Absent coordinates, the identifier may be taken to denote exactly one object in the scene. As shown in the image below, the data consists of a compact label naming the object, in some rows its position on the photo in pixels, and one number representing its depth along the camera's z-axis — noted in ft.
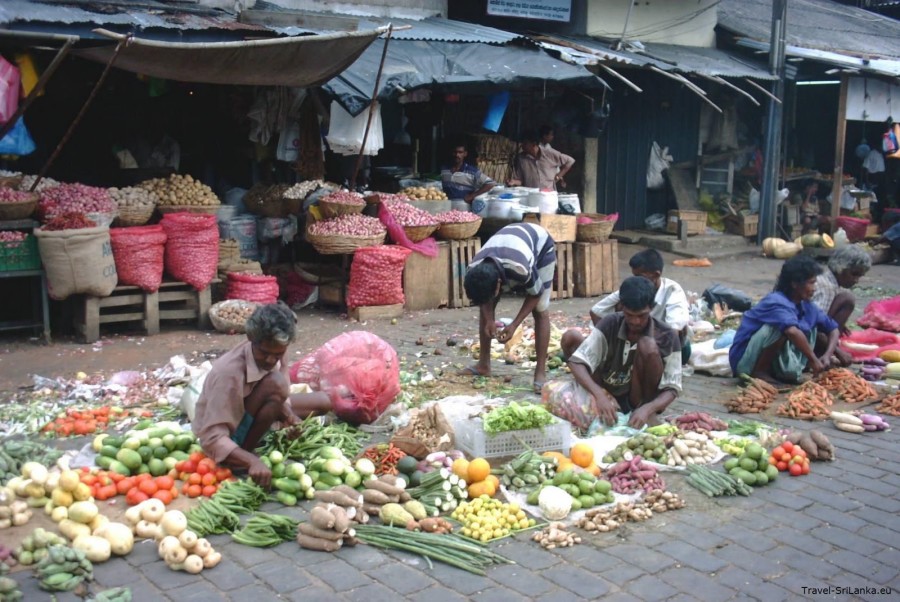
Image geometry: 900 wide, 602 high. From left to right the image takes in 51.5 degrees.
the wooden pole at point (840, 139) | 52.49
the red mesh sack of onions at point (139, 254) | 27.84
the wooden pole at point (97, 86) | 23.36
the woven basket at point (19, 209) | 26.45
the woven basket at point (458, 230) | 34.22
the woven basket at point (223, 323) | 28.84
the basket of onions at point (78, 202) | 27.55
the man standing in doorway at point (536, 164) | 40.42
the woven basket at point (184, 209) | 30.01
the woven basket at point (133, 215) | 28.89
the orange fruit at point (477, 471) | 16.07
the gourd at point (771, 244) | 49.90
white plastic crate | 17.07
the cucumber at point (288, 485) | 15.84
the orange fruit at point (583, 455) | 16.99
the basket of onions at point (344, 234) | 31.14
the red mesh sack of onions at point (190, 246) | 28.96
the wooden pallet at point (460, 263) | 34.53
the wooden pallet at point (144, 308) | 27.55
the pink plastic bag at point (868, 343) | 26.78
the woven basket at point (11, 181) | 27.57
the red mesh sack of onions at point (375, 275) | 31.30
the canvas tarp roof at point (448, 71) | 32.48
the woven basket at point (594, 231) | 37.29
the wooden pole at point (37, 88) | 22.88
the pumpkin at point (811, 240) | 49.88
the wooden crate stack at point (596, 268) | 37.40
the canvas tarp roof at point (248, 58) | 25.94
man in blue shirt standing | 37.99
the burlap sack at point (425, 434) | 17.24
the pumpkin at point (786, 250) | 49.34
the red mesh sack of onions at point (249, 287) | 30.50
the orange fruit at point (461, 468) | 16.24
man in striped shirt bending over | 22.57
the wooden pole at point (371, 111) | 30.06
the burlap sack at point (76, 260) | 26.21
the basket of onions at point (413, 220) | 32.83
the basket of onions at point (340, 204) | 32.07
